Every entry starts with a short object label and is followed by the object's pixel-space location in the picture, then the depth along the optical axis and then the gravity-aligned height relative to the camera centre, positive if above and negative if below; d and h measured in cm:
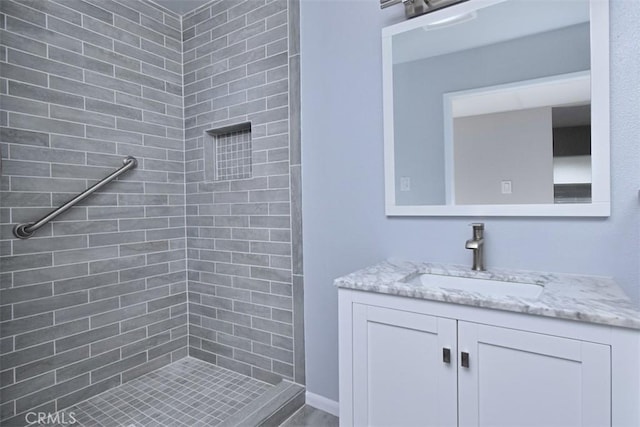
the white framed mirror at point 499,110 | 124 +39
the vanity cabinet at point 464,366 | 93 -51
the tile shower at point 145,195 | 174 +10
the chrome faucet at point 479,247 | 138 -17
